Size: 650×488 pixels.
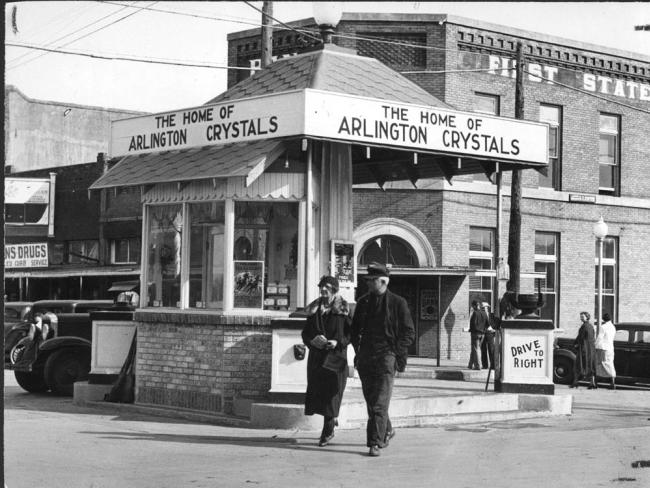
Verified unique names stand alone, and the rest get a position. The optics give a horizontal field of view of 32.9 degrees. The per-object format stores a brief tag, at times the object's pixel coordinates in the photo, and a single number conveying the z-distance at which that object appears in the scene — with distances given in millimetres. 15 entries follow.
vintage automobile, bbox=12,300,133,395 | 19688
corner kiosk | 13742
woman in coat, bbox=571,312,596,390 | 24719
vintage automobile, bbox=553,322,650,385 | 24500
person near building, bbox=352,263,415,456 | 11086
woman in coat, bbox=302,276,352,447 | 11672
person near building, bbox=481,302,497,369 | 27672
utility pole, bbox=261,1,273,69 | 26547
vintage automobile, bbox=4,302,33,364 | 29641
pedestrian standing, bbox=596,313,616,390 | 23641
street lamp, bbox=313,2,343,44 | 14953
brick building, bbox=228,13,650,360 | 31500
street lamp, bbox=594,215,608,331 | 28812
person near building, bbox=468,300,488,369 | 27531
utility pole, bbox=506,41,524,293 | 28250
